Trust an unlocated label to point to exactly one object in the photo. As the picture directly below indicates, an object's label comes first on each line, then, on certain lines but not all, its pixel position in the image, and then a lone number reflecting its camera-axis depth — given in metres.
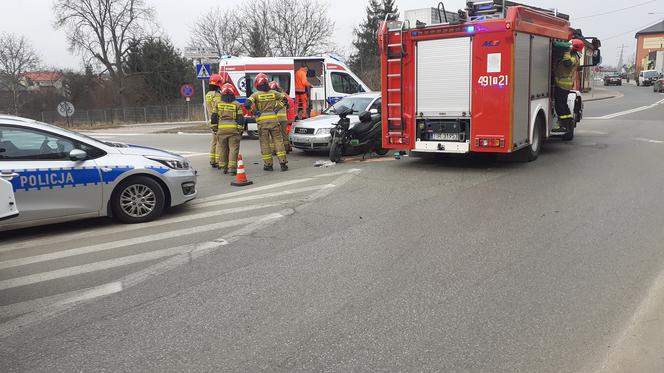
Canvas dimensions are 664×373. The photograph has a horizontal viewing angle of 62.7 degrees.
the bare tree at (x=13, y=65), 55.62
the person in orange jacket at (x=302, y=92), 17.88
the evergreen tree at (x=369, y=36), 55.63
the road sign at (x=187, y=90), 28.86
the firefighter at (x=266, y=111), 10.95
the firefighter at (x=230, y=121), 10.77
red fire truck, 9.74
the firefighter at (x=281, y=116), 11.31
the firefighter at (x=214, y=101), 12.14
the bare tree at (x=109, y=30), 49.09
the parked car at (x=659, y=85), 48.07
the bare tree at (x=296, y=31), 54.12
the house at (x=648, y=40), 105.00
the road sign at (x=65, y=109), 32.22
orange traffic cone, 9.98
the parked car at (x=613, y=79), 67.19
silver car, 13.16
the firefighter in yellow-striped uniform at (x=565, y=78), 11.91
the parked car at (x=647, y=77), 60.84
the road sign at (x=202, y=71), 23.09
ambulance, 19.02
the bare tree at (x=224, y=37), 58.25
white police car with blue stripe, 6.47
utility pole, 135.68
